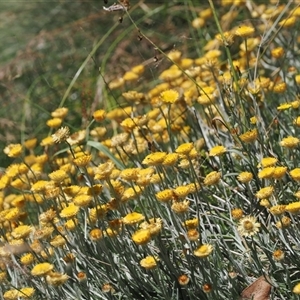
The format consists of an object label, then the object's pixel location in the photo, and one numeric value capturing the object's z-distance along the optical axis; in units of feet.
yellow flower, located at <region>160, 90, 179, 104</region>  14.59
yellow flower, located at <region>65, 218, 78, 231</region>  13.14
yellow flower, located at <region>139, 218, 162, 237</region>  11.79
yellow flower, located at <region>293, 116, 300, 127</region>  14.05
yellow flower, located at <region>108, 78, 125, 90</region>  19.26
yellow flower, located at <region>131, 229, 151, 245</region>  11.67
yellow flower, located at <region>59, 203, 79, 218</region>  12.84
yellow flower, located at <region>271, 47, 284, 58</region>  16.91
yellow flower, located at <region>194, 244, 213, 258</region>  11.58
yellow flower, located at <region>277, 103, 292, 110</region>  14.34
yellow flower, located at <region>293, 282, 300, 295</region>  10.96
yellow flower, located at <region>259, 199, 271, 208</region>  12.18
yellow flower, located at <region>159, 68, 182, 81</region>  18.10
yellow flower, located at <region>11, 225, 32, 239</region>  13.30
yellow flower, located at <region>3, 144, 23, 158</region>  15.63
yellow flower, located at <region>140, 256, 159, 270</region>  11.70
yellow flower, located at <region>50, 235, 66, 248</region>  13.07
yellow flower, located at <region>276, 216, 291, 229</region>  11.78
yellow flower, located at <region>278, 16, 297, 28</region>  17.48
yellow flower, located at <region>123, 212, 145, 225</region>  12.39
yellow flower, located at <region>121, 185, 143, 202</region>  13.36
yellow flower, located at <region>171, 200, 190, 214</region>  12.04
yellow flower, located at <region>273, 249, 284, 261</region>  11.44
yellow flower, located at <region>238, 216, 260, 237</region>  11.61
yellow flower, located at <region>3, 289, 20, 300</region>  12.72
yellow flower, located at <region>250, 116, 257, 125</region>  15.11
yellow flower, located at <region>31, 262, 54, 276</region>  11.91
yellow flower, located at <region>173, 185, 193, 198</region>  12.58
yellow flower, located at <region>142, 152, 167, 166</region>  13.08
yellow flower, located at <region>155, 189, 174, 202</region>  12.39
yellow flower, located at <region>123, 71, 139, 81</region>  18.67
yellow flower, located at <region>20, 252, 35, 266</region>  13.30
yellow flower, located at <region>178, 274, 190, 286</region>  11.65
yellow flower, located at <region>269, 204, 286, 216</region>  11.69
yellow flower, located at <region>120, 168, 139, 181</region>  13.10
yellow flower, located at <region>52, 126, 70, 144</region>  14.46
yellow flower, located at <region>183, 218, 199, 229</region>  12.40
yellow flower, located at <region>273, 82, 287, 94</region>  15.96
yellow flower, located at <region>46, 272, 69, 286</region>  11.91
